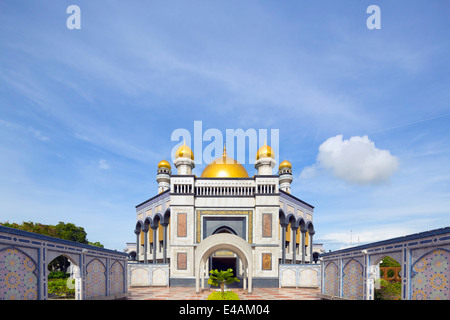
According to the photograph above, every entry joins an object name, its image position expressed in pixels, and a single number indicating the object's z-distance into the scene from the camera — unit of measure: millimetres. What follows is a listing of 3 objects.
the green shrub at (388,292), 14597
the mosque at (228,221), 25344
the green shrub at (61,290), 16500
